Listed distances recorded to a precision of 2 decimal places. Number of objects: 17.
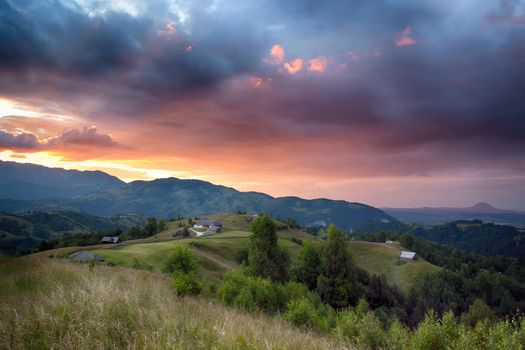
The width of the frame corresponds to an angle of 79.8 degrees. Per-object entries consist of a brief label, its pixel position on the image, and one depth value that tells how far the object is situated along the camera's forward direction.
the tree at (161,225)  154.77
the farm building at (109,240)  134.48
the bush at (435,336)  15.24
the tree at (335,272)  57.38
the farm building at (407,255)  135.50
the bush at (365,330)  17.22
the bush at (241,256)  97.68
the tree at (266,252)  57.12
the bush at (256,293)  28.77
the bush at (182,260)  33.75
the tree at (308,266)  62.59
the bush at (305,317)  22.62
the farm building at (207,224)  164.75
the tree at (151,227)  149.90
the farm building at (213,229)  145.52
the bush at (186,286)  19.86
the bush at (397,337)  15.71
